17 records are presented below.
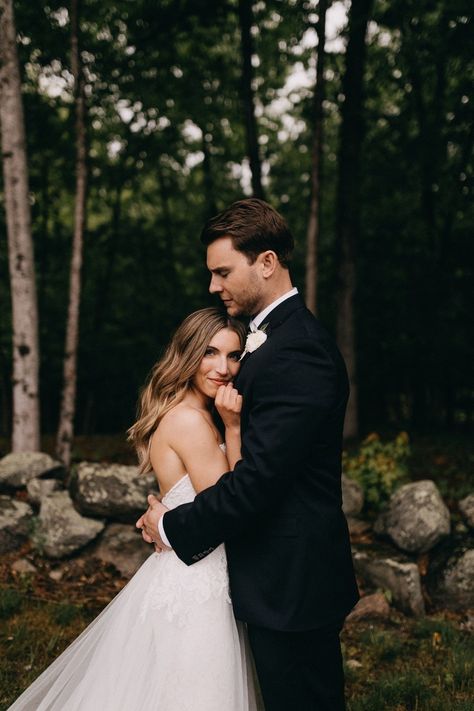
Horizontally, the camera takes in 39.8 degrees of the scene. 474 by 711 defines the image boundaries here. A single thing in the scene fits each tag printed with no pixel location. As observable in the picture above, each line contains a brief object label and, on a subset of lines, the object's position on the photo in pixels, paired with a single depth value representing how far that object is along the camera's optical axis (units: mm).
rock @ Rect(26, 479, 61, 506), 6340
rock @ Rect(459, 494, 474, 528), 6125
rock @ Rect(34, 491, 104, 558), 5836
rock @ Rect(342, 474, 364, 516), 6453
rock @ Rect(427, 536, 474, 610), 5578
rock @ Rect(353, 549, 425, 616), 5439
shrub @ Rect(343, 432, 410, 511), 6602
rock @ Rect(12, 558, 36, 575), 5668
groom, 2582
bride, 2842
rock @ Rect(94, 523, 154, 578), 5879
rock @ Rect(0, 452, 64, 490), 6633
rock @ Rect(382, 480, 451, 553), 5867
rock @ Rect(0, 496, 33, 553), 5957
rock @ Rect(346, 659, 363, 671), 4527
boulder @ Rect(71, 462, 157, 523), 5996
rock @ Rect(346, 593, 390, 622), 5355
